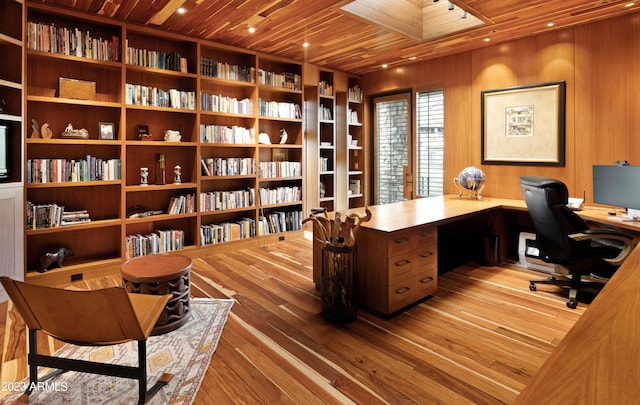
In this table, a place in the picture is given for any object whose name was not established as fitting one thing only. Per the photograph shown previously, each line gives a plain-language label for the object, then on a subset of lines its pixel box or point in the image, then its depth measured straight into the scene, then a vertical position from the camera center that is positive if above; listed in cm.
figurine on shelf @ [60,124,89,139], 380 +70
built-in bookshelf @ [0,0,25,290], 322 +71
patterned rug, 189 -99
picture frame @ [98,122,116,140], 402 +76
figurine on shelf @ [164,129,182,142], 449 +79
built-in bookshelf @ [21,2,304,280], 376 +72
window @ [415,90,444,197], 547 +85
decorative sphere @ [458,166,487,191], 454 +24
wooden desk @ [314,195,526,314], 283 -48
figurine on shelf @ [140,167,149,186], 434 +28
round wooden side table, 255 -58
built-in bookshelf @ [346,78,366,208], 644 +89
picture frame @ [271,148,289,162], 570 +70
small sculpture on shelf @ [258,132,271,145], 534 +89
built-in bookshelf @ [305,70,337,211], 584 +115
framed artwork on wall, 430 +91
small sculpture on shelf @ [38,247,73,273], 362 -58
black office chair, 296 -32
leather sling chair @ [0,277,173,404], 168 -57
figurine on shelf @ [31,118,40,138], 362 +71
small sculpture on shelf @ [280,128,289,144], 559 +96
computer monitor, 332 +12
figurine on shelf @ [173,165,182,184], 461 +31
